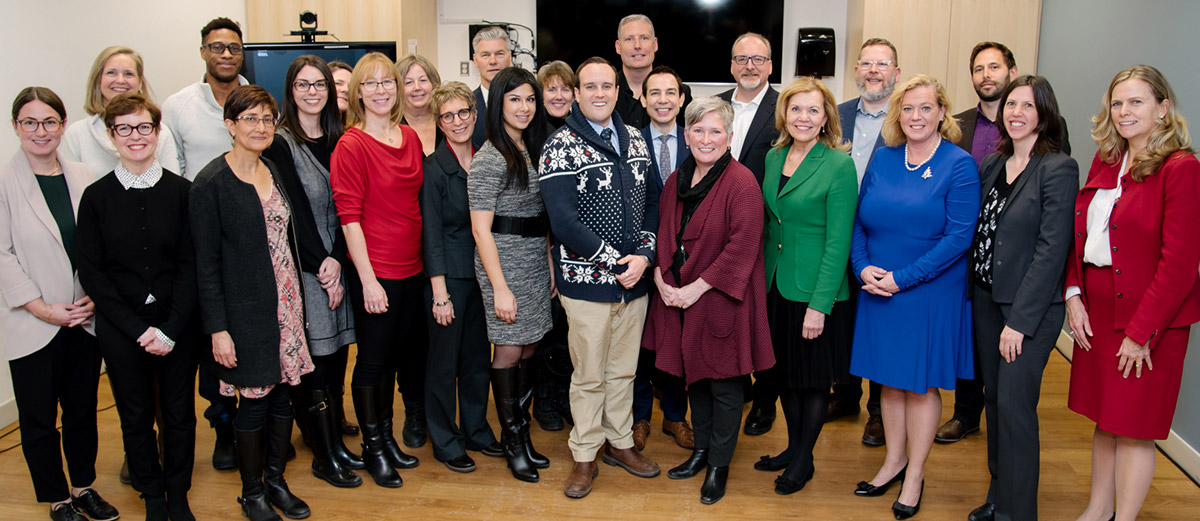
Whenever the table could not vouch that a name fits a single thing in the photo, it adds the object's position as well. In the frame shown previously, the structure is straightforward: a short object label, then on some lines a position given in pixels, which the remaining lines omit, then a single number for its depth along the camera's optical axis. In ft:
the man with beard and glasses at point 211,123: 10.78
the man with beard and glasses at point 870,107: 11.22
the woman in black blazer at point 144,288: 8.20
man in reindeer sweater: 9.21
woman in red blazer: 7.74
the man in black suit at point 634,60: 12.20
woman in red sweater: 9.49
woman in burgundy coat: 9.19
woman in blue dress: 8.73
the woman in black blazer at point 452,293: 9.93
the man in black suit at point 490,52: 13.00
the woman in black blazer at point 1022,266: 8.24
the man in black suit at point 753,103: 11.00
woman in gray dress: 9.52
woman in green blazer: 9.11
